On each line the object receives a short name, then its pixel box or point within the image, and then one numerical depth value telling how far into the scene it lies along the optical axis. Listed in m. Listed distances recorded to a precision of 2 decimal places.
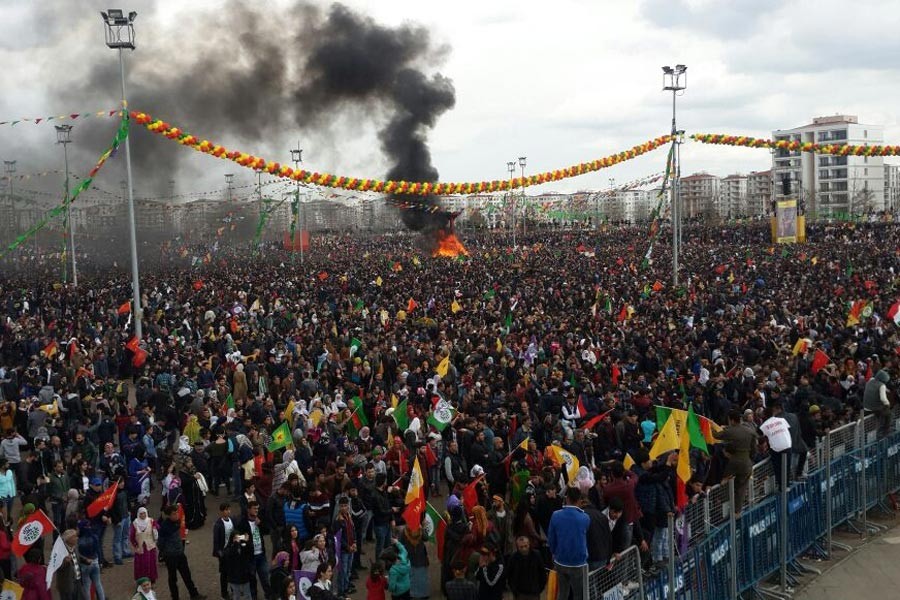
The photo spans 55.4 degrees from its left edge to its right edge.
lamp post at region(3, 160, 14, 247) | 45.00
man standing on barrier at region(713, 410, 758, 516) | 8.42
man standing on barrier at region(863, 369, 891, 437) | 10.77
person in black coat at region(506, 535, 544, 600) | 7.11
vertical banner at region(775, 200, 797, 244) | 45.22
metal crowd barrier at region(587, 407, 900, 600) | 7.09
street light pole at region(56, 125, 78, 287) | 33.72
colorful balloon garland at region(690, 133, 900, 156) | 22.32
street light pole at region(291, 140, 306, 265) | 43.23
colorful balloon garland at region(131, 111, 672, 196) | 19.45
